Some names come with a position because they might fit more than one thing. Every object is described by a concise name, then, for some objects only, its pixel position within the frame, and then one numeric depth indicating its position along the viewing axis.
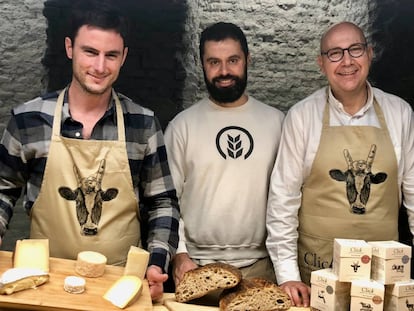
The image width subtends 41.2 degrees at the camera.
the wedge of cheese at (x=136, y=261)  1.59
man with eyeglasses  2.02
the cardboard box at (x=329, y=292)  1.55
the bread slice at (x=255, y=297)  1.57
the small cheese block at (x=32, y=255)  1.55
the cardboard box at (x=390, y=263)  1.53
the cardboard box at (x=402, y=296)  1.53
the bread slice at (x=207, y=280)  1.59
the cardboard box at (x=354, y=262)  1.53
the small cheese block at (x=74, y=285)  1.46
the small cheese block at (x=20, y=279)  1.39
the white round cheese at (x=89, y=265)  1.57
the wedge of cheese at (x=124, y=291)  1.45
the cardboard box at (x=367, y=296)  1.50
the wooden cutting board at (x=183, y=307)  1.59
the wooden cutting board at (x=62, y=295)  1.38
